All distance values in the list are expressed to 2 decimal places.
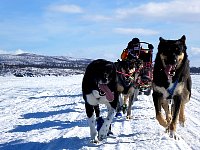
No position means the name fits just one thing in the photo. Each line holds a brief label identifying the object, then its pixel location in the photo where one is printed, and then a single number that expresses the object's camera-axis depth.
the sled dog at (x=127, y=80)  9.06
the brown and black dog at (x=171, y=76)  5.95
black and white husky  6.02
